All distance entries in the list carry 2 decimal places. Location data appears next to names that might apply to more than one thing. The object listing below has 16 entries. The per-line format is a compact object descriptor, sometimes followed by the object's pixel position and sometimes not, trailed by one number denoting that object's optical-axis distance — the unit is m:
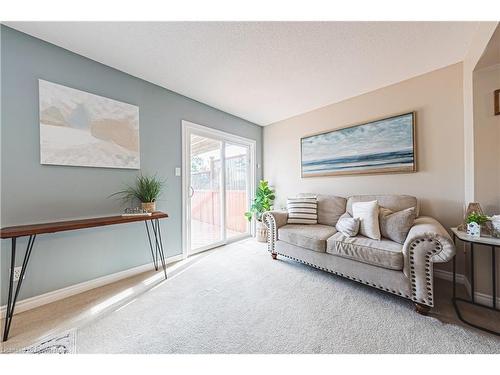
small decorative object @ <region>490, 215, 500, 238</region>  1.38
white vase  1.41
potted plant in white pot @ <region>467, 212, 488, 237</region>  1.42
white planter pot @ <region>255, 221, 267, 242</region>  3.39
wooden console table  1.30
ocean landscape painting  2.27
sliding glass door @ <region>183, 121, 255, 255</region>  2.73
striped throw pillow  2.63
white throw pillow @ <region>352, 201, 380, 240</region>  1.89
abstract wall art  1.65
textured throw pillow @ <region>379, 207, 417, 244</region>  1.76
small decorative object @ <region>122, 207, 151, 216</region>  2.02
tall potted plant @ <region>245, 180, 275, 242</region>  3.47
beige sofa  1.43
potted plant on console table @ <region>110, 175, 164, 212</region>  2.11
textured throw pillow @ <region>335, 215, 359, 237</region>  1.97
